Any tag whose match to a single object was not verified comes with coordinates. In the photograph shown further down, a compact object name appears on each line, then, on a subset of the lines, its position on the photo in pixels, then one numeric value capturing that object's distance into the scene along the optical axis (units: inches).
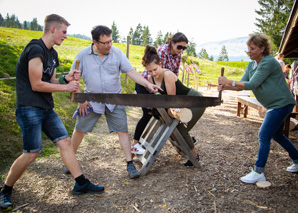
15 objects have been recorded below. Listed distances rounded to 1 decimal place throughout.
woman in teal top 136.6
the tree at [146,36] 4271.7
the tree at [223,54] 5561.0
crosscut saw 141.3
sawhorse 155.6
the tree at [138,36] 4475.9
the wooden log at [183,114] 145.6
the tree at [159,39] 4143.9
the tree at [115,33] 4667.3
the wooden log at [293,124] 271.1
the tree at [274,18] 1344.7
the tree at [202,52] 4821.6
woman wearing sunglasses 175.5
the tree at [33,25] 4581.7
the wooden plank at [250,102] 290.1
